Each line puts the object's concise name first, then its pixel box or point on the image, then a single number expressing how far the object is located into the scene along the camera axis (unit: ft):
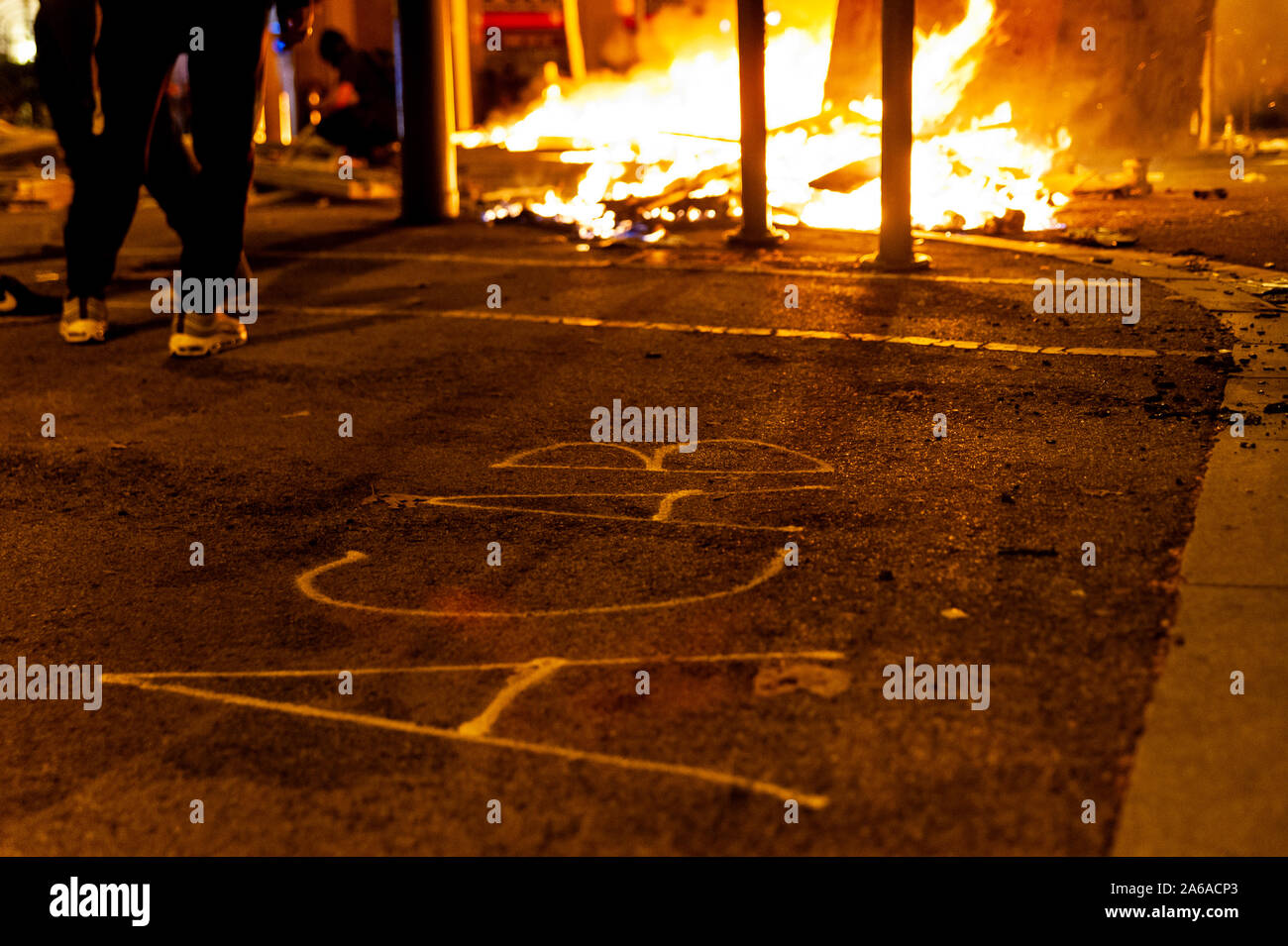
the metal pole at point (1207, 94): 39.65
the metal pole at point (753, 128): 32.48
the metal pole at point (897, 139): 28.81
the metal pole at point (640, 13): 89.86
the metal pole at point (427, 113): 40.81
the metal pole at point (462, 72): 78.79
